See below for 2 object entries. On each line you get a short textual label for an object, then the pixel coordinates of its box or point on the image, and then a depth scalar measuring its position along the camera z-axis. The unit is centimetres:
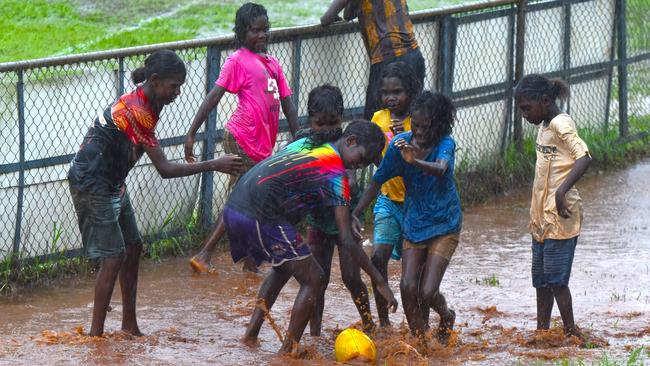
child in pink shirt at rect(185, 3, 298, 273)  1669
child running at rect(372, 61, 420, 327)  1419
